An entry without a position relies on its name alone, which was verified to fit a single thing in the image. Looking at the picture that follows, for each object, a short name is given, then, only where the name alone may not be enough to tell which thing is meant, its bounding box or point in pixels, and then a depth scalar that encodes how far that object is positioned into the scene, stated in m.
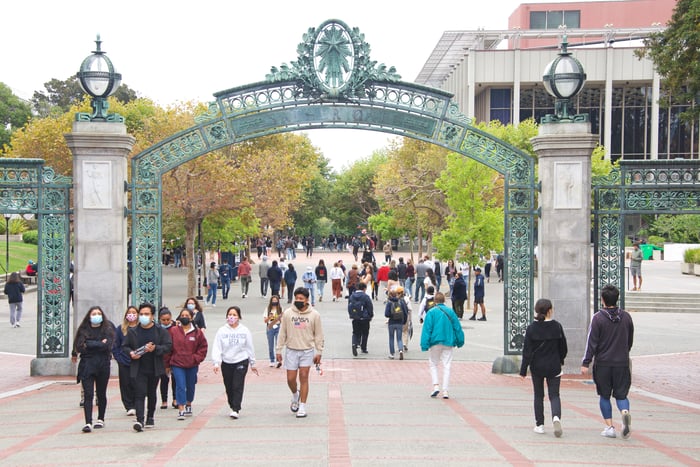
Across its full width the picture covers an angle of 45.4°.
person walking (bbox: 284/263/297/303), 27.23
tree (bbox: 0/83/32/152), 67.25
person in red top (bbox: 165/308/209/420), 9.96
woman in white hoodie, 9.77
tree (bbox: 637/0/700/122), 21.91
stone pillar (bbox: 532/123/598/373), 13.46
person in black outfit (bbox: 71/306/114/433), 9.16
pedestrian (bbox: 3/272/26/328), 20.59
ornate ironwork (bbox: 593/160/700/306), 13.32
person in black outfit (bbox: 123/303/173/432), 9.38
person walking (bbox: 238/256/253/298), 29.84
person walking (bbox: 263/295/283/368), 14.54
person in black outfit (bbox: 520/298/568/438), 9.02
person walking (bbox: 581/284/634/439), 8.80
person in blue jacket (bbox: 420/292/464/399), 11.53
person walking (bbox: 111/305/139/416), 9.46
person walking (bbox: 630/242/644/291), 28.28
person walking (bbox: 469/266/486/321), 23.14
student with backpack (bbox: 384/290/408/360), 16.20
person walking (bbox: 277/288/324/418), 9.88
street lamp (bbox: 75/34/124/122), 13.38
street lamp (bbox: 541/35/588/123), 13.62
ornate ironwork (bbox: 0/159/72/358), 13.28
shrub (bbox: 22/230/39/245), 46.25
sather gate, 13.84
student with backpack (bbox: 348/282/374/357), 16.47
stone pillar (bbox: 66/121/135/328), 13.25
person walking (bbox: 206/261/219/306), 26.48
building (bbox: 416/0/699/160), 59.25
